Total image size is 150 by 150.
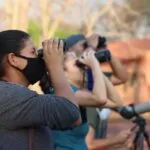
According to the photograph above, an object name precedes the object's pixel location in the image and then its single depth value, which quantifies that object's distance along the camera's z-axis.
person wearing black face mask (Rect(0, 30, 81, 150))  5.09
